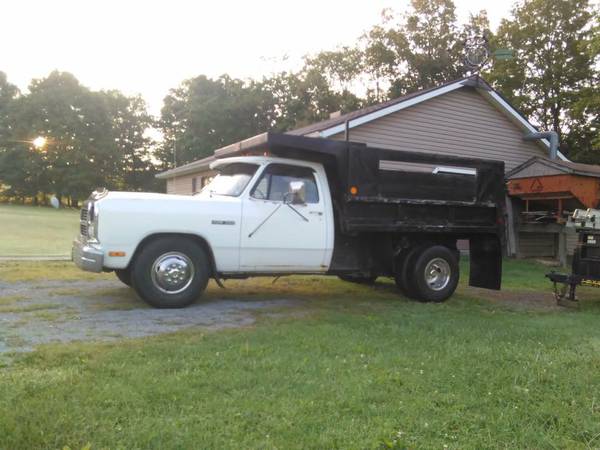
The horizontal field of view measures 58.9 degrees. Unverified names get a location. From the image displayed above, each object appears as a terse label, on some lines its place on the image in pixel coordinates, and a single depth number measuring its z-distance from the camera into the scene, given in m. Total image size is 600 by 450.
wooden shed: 14.34
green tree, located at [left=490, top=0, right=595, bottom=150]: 29.41
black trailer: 8.23
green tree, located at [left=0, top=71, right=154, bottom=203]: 58.34
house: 14.60
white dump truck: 6.52
